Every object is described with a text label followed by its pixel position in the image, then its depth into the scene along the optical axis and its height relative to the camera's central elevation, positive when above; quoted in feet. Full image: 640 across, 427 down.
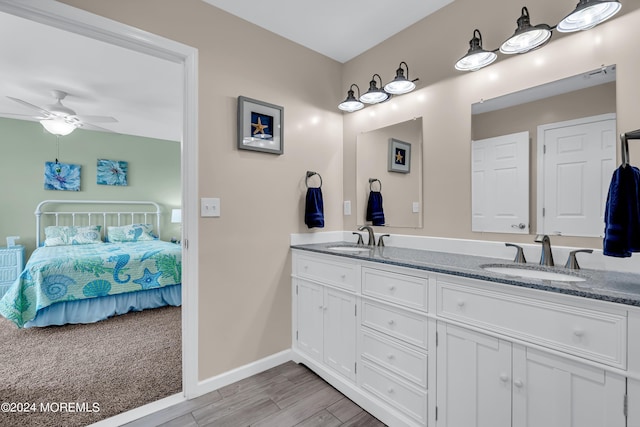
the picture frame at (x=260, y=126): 6.73 +2.00
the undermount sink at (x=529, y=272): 4.36 -0.99
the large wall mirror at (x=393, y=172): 7.02 +0.98
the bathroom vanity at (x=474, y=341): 3.16 -1.82
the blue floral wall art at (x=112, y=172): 15.84 +2.09
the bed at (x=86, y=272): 9.40 -2.15
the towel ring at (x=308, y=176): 8.02 +0.92
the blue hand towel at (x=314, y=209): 7.69 +0.03
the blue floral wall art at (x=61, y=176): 14.48 +1.71
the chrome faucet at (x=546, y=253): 4.80 -0.71
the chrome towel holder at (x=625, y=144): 3.38 +0.76
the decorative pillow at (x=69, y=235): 13.81 -1.20
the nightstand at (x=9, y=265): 12.83 -2.39
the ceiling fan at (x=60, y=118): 10.53 +3.41
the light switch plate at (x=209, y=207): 6.27 +0.07
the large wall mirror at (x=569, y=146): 4.54 +1.04
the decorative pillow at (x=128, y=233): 15.25 -1.21
